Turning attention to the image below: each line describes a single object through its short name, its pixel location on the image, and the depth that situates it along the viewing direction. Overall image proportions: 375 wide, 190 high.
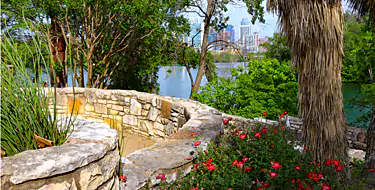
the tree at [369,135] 4.18
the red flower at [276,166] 2.36
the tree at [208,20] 11.95
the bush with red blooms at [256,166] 2.40
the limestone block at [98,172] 1.46
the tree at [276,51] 20.90
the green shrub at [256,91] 8.91
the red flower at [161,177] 2.20
